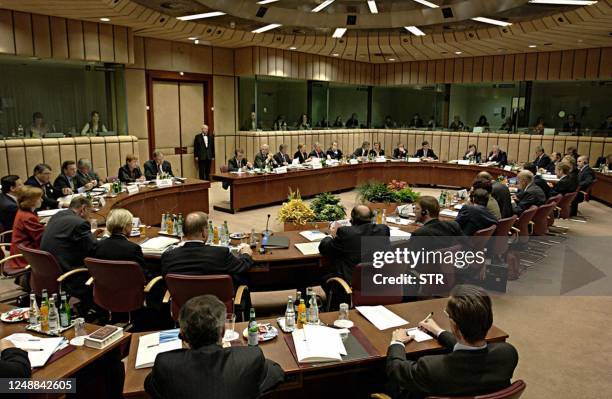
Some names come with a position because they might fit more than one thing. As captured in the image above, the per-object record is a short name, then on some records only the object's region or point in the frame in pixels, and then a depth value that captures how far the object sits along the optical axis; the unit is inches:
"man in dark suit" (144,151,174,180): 324.8
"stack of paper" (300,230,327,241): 185.2
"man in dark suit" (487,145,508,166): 447.4
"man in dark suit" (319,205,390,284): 151.3
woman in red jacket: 173.8
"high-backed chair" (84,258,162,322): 139.9
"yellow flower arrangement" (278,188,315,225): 222.8
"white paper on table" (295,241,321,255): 167.3
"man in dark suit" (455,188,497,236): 196.1
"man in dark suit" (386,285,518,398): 78.2
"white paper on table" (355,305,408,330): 111.7
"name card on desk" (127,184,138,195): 271.9
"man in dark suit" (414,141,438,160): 493.7
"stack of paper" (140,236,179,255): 166.9
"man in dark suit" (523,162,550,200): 277.9
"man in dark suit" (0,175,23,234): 210.4
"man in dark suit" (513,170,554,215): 253.1
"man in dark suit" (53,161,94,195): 264.2
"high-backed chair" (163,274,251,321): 125.8
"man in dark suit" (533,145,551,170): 398.0
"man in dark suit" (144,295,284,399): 71.7
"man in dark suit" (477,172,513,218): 234.7
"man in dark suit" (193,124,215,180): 453.4
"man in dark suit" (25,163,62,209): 243.4
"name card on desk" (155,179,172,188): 297.7
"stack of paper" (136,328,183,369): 93.1
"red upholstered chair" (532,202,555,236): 246.4
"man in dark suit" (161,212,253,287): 134.5
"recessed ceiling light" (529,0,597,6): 268.1
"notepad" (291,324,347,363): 95.0
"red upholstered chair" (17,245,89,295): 147.3
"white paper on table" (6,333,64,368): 92.8
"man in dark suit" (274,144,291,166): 408.6
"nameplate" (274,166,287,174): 372.4
